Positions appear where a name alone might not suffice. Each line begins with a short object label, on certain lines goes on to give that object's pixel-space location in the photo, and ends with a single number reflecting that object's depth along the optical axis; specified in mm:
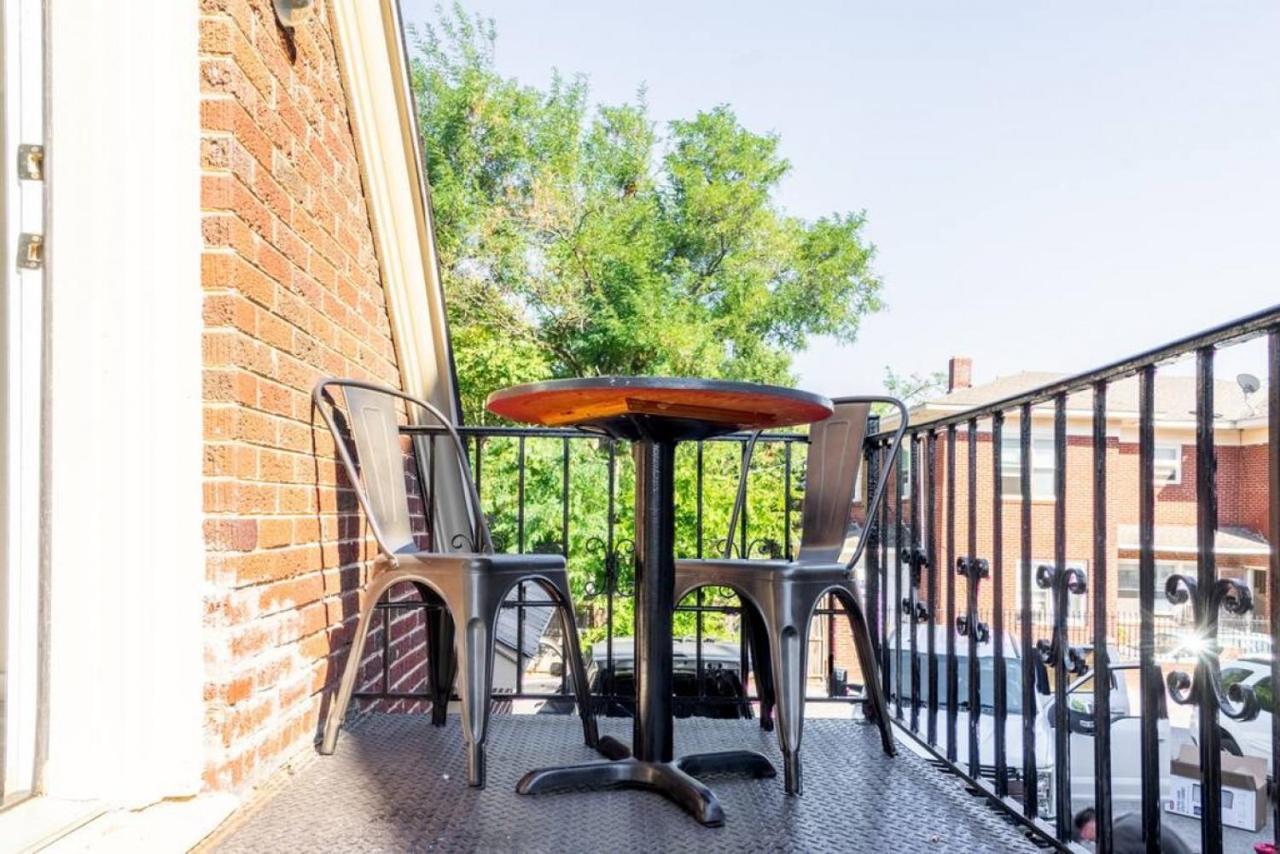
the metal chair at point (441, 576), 1895
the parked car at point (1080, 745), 5961
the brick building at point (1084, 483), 13039
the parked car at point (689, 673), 3176
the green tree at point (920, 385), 31766
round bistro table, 1801
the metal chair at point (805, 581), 1892
